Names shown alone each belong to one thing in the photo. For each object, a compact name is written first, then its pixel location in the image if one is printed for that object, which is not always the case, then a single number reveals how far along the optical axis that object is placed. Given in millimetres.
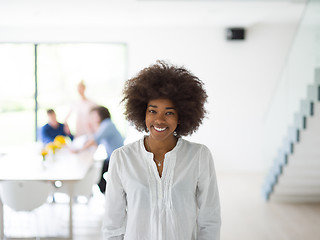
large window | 8016
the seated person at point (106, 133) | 5039
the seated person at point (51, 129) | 6191
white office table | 4219
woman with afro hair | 1707
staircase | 4812
